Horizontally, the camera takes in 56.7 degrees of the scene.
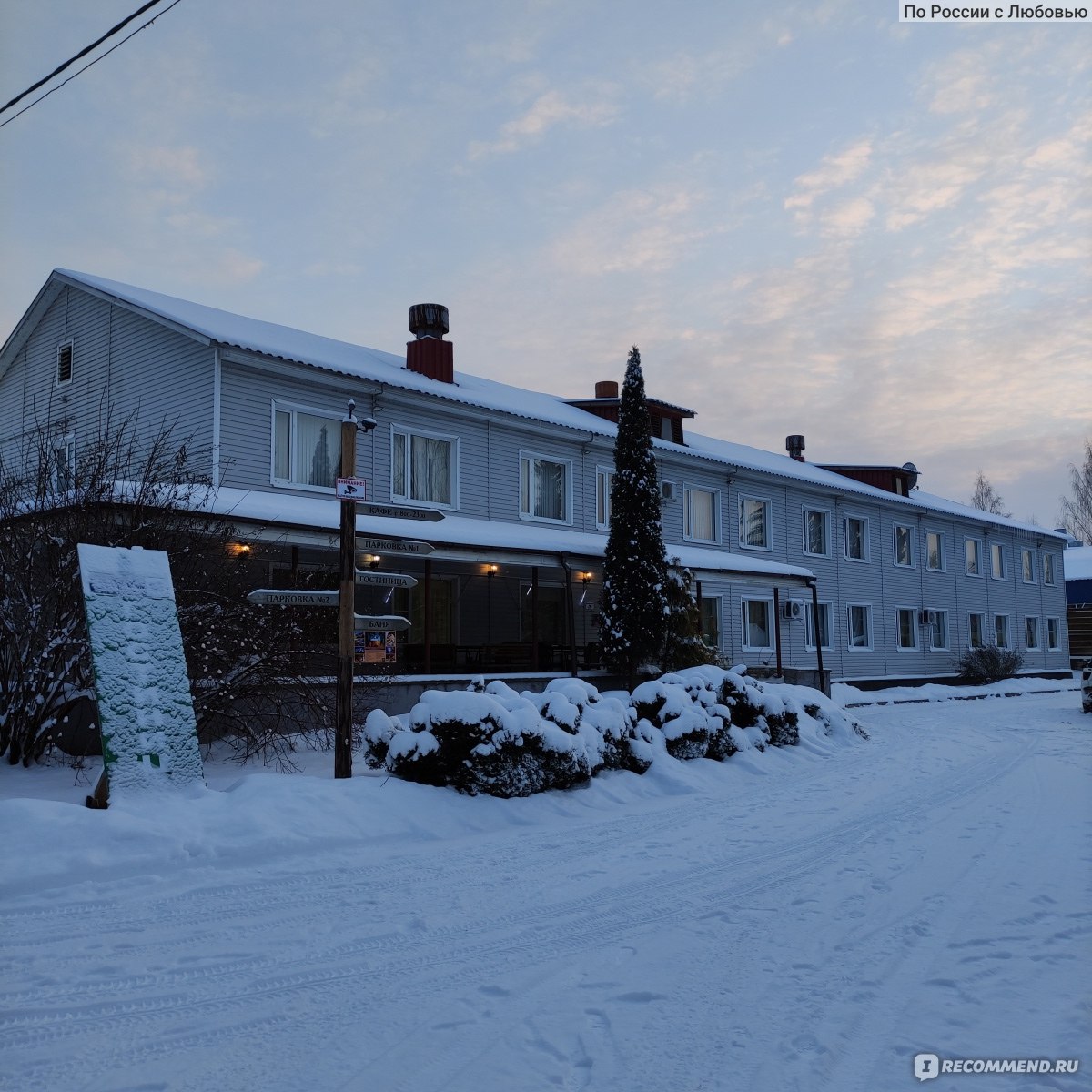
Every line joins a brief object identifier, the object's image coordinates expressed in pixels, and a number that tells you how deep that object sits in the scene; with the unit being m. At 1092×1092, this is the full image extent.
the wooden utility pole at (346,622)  9.28
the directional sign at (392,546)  9.70
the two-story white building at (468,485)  17.08
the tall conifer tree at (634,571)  18.75
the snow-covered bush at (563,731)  9.09
